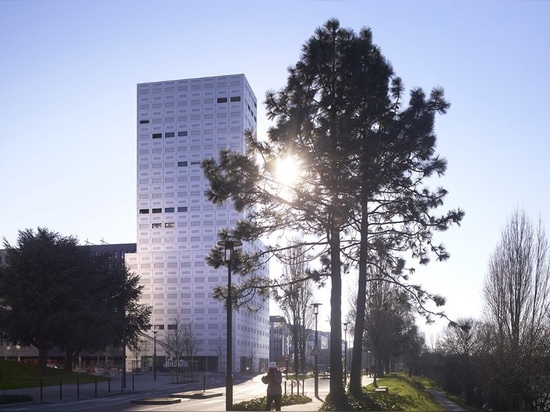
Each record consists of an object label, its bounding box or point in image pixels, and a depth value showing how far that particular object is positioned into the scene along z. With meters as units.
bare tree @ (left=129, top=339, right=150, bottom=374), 113.14
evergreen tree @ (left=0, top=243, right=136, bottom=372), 109.00
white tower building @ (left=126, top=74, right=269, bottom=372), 115.88
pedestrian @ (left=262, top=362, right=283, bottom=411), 19.30
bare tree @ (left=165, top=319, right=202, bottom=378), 97.46
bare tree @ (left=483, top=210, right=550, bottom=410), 31.39
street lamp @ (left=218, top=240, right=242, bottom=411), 23.77
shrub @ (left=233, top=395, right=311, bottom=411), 24.12
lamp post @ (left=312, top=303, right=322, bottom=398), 35.81
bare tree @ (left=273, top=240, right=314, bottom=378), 59.11
